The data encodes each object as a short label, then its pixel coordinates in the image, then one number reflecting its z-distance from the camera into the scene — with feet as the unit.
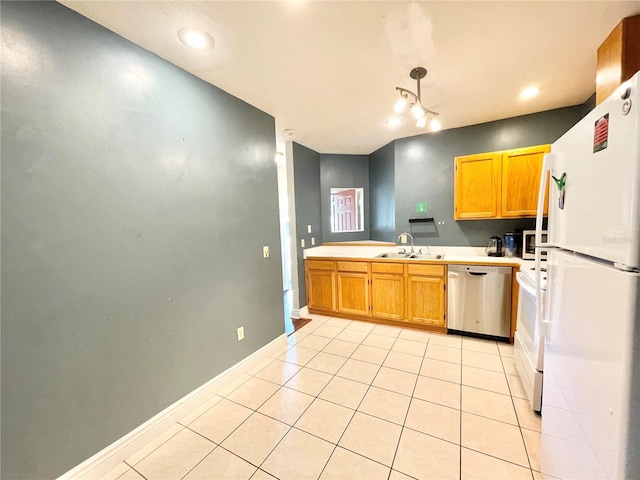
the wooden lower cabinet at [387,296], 10.02
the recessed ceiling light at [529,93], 7.21
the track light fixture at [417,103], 6.12
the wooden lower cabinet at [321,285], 11.38
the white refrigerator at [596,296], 1.97
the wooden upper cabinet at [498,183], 8.51
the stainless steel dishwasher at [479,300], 8.42
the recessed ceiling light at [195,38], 4.80
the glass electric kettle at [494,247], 9.57
